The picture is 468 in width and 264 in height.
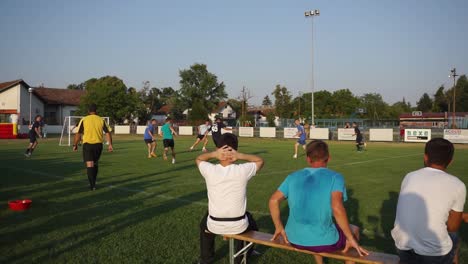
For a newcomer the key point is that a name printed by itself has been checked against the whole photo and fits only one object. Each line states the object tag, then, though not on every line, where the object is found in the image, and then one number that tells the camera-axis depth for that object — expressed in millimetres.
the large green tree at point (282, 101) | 76625
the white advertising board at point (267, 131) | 43375
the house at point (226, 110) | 102938
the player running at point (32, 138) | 18250
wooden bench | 3505
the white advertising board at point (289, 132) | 40812
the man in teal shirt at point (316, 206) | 3512
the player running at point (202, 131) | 22525
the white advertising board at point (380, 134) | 35250
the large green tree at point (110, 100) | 58531
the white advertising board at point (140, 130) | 52141
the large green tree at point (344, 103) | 101188
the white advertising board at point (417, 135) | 32781
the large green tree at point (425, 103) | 112425
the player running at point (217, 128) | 19141
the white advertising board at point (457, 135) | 31281
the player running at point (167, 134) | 17047
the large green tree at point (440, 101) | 99438
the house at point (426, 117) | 71050
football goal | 28703
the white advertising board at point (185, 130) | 51006
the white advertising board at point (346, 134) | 36688
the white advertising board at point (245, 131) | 45875
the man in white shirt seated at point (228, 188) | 4336
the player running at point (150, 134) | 18703
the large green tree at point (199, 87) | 85750
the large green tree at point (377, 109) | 107125
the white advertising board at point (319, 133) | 38938
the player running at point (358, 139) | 23516
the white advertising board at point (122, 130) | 52819
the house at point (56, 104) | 61719
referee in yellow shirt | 9461
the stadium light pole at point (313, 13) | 45734
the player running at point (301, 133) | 19720
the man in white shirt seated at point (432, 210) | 3322
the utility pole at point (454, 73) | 57656
